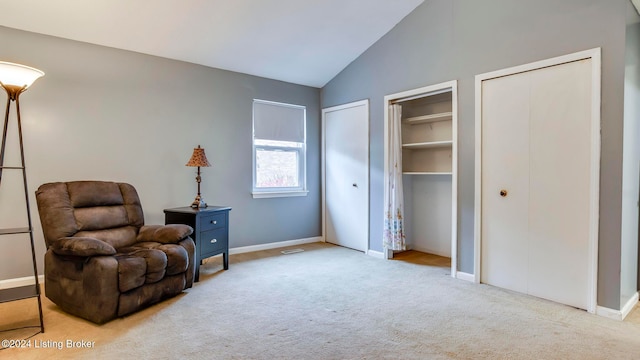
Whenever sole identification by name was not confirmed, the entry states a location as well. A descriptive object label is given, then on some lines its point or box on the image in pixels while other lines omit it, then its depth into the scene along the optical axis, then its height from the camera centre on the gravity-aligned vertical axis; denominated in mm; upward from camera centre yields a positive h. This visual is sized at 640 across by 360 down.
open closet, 4398 +65
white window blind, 4859 +682
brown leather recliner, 2486 -651
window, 4879 +285
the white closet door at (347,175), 4734 -87
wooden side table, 3531 -593
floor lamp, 2268 +564
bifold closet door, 2807 -126
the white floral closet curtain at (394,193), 4328 -305
